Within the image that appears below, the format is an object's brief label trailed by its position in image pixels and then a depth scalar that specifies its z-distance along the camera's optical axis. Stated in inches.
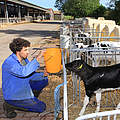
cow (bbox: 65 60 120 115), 129.7
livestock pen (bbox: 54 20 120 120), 143.5
